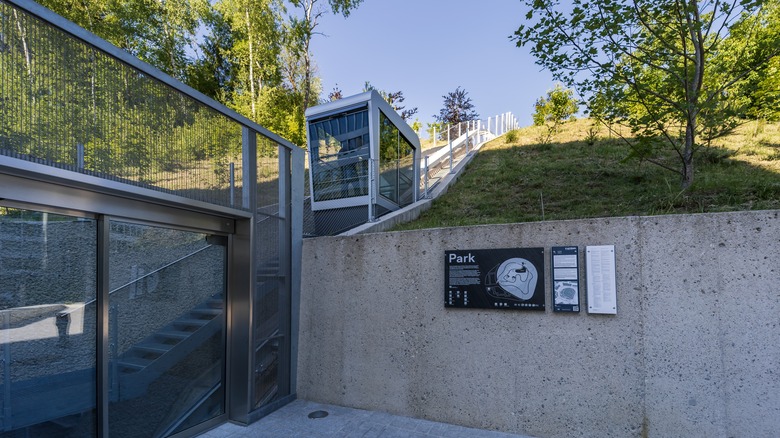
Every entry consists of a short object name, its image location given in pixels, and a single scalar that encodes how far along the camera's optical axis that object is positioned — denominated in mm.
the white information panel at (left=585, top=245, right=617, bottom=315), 3957
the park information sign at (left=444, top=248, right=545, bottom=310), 4281
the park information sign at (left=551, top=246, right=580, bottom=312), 4102
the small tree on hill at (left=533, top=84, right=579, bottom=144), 18903
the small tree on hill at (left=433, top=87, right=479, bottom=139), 36594
